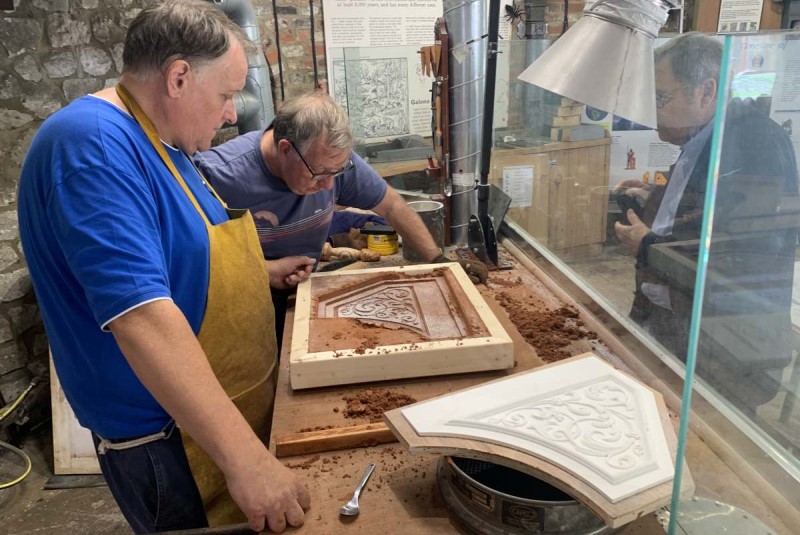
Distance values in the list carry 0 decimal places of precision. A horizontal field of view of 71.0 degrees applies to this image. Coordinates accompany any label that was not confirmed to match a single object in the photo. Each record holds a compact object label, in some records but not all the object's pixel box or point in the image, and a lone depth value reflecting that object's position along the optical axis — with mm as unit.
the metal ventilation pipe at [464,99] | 2049
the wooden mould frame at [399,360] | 1291
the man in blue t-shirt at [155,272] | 943
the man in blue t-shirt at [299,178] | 1765
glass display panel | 739
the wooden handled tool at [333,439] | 1112
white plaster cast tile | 833
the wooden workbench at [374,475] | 932
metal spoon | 949
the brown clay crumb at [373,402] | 1229
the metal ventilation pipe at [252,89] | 3223
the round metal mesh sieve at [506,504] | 845
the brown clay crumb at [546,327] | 1465
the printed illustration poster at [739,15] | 2402
